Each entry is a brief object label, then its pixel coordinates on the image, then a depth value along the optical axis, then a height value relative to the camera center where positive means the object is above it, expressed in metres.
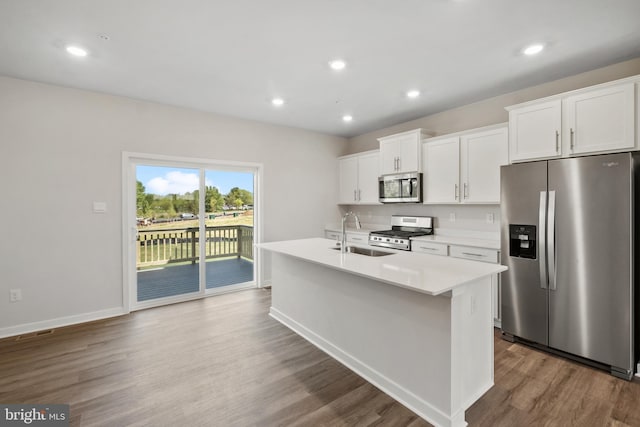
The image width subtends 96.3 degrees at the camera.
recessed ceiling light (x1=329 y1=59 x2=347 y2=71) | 2.72 +1.44
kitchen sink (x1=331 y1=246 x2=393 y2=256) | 2.82 -0.40
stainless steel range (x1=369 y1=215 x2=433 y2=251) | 4.12 -0.31
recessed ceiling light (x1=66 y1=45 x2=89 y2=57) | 2.46 +1.43
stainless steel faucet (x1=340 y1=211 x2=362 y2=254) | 2.78 -0.34
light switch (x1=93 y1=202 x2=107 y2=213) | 3.48 +0.07
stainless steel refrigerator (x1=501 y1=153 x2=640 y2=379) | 2.26 -0.40
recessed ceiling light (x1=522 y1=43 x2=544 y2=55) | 2.43 +1.42
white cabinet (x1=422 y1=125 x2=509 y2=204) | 3.39 +0.60
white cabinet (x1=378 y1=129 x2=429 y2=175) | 4.18 +0.93
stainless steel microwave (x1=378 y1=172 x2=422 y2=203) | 4.20 +0.38
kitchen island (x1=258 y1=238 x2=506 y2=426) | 1.77 -0.83
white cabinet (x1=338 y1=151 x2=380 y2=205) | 4.99 +0.63
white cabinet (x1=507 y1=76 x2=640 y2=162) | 2.37 +0.81
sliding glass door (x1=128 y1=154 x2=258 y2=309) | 3.91 -0.26
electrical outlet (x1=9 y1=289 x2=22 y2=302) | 3.06 -0.88
